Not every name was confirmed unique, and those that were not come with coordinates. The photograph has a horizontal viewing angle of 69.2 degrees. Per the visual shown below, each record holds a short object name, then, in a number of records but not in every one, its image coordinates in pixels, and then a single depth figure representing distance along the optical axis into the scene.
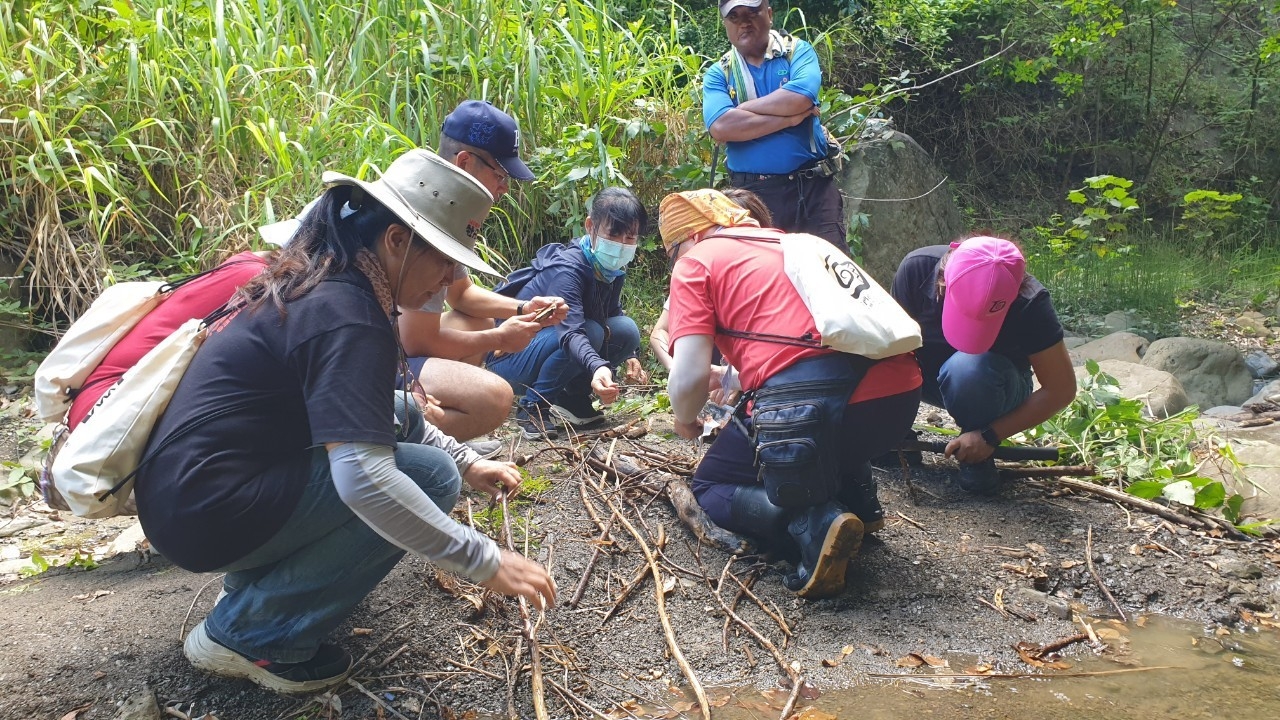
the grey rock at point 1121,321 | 6.95
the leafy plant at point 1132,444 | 3.51
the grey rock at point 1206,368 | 5.59
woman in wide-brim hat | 1.85
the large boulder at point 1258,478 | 3.41
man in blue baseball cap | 3.29
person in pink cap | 2.97
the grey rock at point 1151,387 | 4.35
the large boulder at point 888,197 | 6.68
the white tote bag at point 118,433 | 1.95
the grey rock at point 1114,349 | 5.89
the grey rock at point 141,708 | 2.12
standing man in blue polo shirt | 4.50
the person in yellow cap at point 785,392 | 2.68
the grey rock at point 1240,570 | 2.99
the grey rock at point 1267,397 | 5.22
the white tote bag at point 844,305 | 2.60
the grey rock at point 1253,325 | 7.13
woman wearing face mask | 4.13
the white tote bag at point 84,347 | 2.09
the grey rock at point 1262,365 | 6.35
